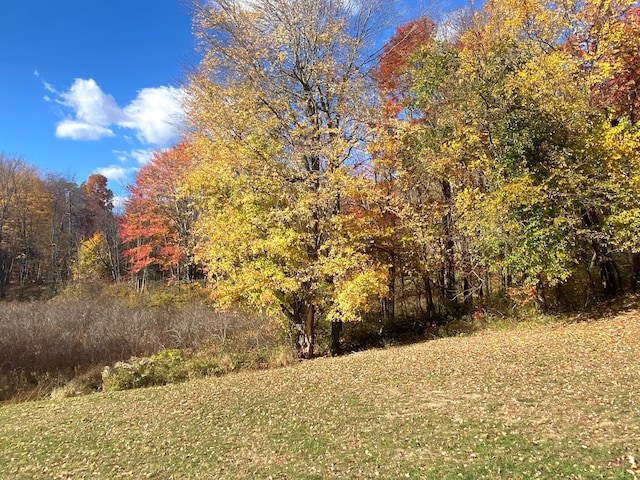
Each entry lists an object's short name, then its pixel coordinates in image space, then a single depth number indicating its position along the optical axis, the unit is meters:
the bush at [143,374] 12.00
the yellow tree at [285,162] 11.78
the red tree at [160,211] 28.62
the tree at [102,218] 37.88
